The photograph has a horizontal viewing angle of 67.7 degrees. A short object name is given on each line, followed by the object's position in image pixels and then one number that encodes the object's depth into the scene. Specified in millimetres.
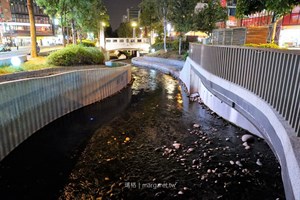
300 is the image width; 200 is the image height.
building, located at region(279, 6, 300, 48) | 21822
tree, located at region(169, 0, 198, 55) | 28984
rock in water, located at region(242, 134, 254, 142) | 9138
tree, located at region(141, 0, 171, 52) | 33969
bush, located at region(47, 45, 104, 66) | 16859
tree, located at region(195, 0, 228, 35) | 27494
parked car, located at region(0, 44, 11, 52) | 37828
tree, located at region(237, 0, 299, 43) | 8191
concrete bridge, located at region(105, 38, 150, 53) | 43594
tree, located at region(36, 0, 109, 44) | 20172
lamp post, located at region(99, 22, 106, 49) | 40884
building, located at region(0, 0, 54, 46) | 56250
